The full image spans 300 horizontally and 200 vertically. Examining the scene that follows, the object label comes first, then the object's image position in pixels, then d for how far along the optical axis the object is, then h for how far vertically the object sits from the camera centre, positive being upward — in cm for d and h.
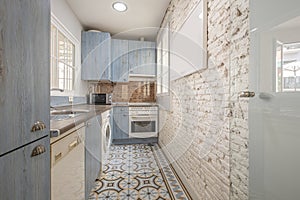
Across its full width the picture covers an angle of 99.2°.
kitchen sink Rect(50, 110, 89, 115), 136 -14
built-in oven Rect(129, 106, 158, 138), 276 -47
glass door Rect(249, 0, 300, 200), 51 +0
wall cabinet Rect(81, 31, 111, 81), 266 +92
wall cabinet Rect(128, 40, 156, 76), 301 +100
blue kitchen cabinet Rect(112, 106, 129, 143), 279 -50
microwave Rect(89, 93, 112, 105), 270 +0
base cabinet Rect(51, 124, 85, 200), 64 -40
